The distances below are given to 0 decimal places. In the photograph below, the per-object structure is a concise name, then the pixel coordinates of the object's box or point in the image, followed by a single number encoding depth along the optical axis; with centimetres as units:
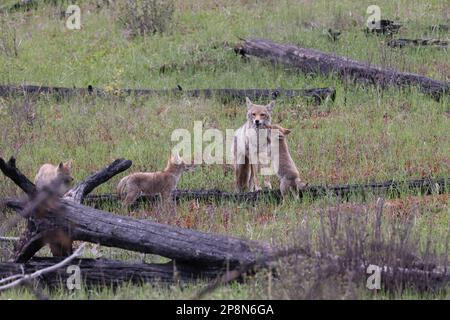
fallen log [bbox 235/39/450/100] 1544
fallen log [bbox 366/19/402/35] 1861
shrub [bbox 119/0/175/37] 2011
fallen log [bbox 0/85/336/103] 1545
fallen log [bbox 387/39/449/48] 1786
